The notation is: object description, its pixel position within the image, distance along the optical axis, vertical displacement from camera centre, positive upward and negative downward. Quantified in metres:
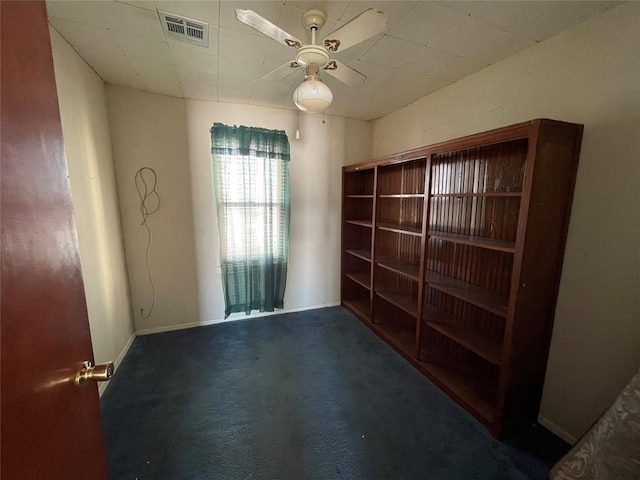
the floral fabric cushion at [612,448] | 1.02 -0.97
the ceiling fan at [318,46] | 1.17 +0.76
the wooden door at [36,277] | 0.50 -0.17
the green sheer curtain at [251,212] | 2.82 -0.13
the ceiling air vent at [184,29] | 1.52 +1.01
